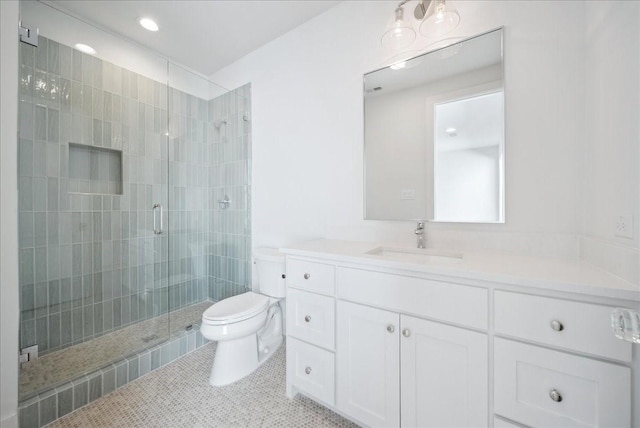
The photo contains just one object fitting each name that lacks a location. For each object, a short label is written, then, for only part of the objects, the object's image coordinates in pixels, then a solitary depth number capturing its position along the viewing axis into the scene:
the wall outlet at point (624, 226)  0.80
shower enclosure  1.65
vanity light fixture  1.33
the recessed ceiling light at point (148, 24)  1.99
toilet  1.57
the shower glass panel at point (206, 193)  2.44
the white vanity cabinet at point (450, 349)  0.75
